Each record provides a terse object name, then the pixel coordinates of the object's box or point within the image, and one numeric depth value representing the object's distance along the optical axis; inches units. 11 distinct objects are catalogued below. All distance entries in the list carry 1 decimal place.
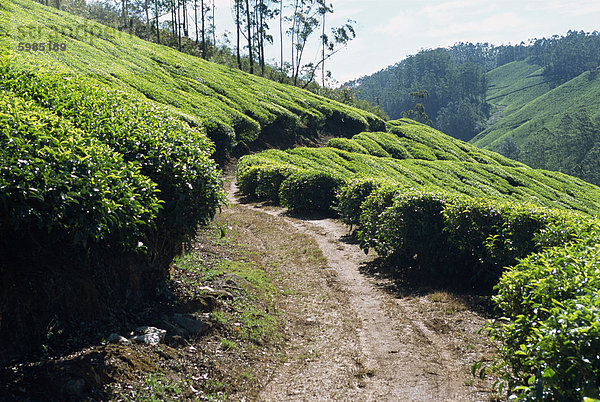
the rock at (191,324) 218.7
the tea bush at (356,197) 478.6
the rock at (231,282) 277.4
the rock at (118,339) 181.8
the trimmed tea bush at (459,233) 286.8
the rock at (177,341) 200.8
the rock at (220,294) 259.3
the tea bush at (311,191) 603.8
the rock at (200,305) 234.6
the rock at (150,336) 190.1
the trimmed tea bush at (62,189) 152.8
